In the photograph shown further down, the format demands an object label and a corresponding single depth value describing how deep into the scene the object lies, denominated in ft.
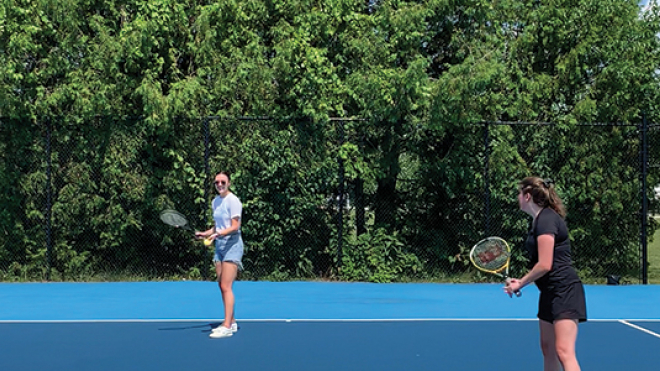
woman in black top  17.90
